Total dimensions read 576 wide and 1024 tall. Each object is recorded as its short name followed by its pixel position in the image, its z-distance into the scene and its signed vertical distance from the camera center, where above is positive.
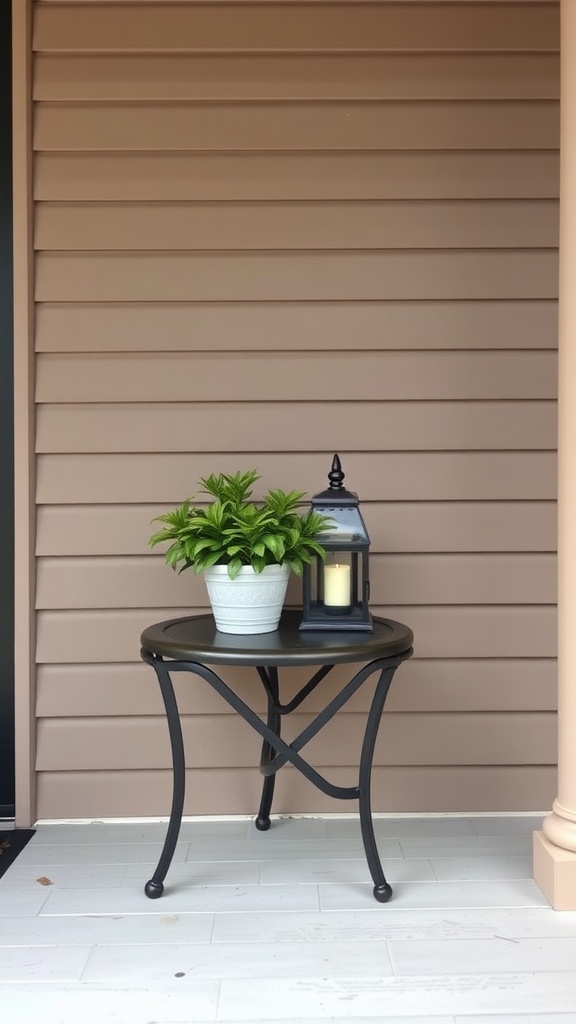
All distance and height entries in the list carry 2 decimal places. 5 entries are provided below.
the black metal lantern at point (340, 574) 2.47 -0.12
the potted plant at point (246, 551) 2.37 -0.06
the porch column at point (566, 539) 2.32 -0.02
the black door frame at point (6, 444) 2.86 +0.24
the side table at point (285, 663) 2.23 -0.32
